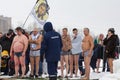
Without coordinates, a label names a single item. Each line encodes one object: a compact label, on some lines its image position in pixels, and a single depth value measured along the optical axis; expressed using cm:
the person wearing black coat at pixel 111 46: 1462
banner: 1758
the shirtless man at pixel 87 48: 1391
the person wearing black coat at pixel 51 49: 1163
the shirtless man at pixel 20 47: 1473
